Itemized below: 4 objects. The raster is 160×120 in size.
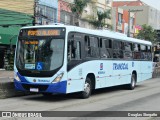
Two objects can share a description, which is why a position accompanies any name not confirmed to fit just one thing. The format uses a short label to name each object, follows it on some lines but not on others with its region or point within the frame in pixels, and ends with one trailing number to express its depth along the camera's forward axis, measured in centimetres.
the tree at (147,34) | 6519
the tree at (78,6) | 4322
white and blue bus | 1452
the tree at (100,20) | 4672
